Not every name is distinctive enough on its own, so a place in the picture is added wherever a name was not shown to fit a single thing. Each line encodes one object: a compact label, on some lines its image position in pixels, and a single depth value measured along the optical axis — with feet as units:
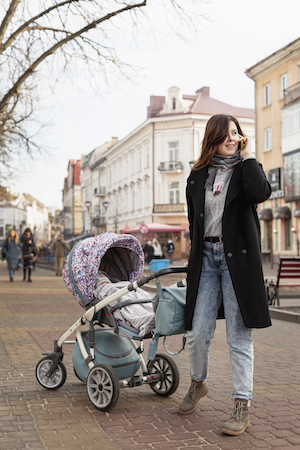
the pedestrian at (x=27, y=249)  64.54
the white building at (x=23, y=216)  467.11
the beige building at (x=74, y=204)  347.40
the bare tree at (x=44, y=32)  39.24
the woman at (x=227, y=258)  12.67
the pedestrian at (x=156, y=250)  102.41
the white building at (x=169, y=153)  179.01
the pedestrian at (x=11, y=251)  64.85
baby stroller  14.71
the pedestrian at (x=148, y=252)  114.77
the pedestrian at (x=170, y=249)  132.67
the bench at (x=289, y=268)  34.35
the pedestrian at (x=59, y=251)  78.84
